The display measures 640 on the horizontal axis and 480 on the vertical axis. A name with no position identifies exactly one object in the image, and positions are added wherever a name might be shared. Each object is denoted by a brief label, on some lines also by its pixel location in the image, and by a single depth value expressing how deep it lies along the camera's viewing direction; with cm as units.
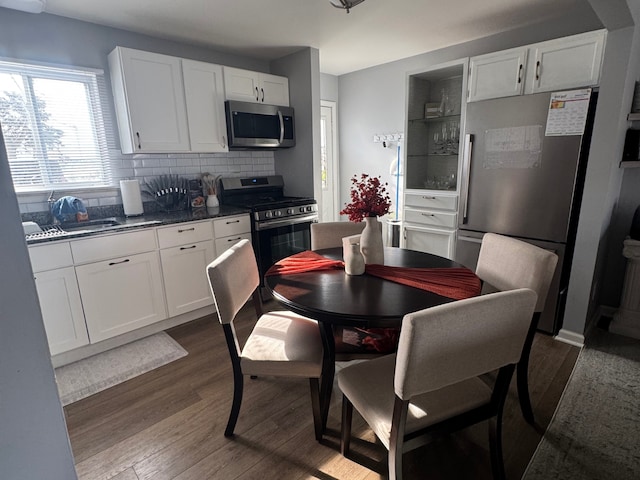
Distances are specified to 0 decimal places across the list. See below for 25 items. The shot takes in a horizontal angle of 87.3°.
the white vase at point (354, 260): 170
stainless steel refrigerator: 230
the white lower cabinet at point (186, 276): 270
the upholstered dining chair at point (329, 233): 244
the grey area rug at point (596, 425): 147
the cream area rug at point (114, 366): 210
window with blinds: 241
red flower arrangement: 172
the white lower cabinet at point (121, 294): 233
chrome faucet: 254
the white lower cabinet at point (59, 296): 210
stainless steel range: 315
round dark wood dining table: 129
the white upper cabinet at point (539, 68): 224
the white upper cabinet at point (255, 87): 319
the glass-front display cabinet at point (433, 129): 322
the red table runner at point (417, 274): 150
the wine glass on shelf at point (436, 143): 341
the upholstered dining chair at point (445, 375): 98
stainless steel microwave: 320
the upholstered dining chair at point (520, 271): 155
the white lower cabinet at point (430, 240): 311
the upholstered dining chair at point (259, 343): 152
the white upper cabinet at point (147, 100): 263
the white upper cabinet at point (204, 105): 294
